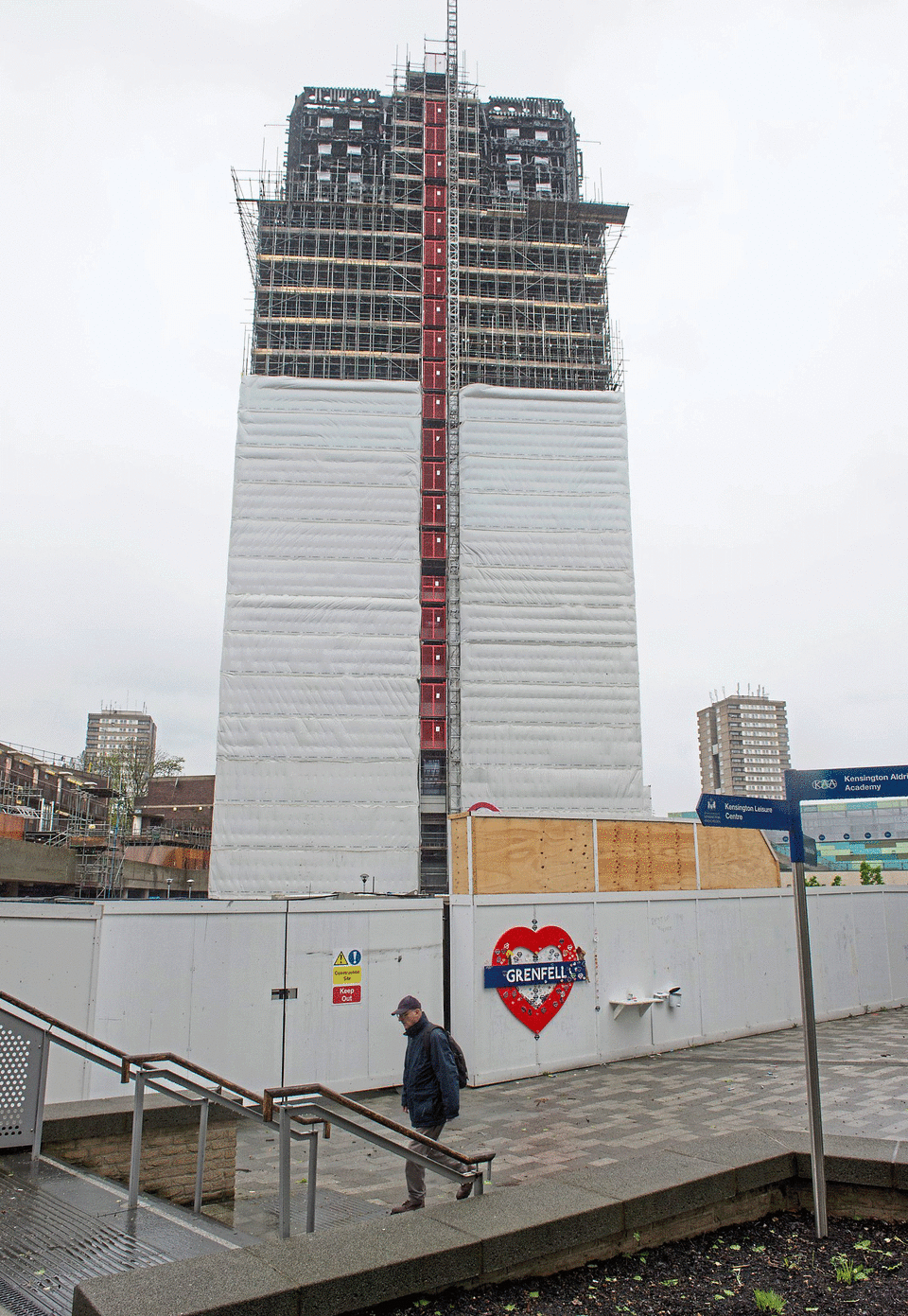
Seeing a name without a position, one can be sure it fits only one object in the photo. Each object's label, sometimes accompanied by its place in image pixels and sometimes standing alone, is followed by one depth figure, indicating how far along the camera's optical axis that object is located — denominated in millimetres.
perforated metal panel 6270
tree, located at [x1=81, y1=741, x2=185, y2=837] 55406
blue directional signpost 5430
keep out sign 11234
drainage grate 4402
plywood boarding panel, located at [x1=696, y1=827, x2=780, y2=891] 15102
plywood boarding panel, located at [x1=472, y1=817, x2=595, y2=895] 12547
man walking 6664
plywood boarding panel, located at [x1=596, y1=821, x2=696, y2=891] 13805
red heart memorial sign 12125
